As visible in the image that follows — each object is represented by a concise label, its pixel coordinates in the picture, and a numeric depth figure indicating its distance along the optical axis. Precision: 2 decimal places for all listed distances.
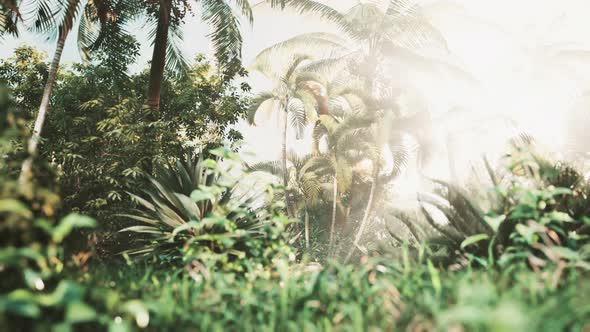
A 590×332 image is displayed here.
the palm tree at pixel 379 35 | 16.22
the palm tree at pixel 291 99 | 17.80
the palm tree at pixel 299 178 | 18.42
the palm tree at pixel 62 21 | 8.91
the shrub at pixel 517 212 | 2.17
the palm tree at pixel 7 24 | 8.22
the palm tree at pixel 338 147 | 16.06
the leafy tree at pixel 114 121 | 8.45
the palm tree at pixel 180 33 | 9.15
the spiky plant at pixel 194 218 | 2.37
